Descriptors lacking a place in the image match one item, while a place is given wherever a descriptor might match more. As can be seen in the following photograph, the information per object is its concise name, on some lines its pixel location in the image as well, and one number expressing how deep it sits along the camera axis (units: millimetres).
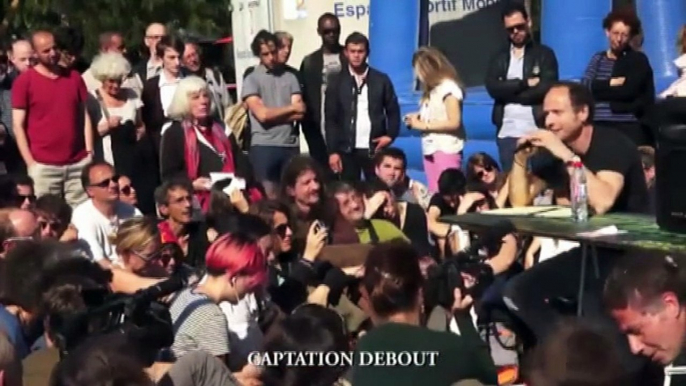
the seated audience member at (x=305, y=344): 4645
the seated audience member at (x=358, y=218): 7961
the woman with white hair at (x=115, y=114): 9828
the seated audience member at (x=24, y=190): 8305
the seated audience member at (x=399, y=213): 8211
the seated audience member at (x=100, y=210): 8070
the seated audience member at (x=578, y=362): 3426
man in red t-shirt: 9562
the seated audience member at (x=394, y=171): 9203
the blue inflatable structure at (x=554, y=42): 11055
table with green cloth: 5570
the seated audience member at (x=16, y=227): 6846
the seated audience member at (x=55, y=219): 7762
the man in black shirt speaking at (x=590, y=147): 6508
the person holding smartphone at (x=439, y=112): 10047
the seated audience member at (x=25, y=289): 5602
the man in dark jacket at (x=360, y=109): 10539
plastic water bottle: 6359
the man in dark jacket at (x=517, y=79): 9953
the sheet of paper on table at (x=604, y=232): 5828
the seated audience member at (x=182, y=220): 7715
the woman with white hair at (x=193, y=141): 9062
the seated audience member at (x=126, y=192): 8617
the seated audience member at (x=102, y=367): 3855
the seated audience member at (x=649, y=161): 8344
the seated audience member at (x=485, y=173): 8938
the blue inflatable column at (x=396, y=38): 13336
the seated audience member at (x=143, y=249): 6820
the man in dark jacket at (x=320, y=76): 10898
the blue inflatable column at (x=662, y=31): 11102
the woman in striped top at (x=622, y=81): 9508
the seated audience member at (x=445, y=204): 8814
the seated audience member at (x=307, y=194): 7922
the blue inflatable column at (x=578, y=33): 11039
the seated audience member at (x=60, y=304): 4980
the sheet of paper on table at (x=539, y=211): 6703
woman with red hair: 5586
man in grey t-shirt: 10562
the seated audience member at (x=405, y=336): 4496
